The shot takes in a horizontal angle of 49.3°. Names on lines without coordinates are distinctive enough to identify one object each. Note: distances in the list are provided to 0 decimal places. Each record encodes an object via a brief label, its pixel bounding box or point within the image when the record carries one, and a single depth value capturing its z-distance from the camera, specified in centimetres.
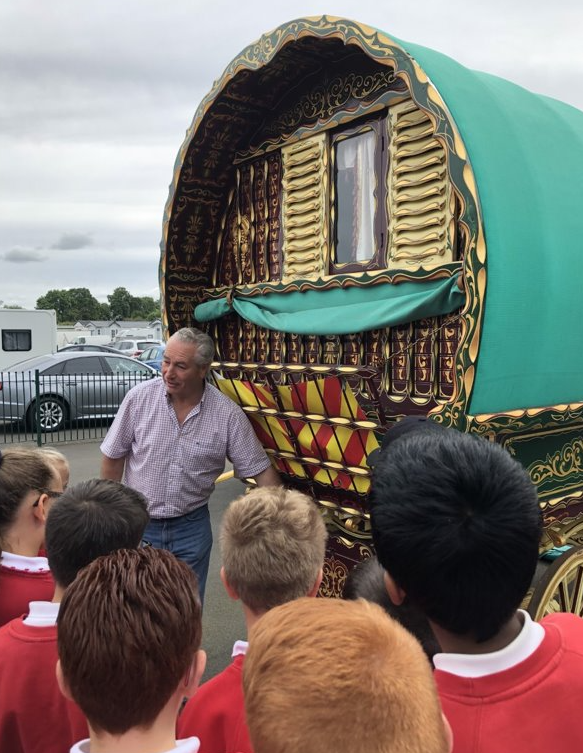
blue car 1607
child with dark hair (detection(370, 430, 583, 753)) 106
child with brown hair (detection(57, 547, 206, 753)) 110
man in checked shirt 309
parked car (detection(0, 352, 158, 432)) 1041
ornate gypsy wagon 235
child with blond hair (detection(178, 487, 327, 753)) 140
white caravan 1513
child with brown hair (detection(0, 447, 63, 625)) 199
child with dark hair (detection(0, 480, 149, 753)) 151
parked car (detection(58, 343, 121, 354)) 1751
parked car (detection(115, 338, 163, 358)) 2566
